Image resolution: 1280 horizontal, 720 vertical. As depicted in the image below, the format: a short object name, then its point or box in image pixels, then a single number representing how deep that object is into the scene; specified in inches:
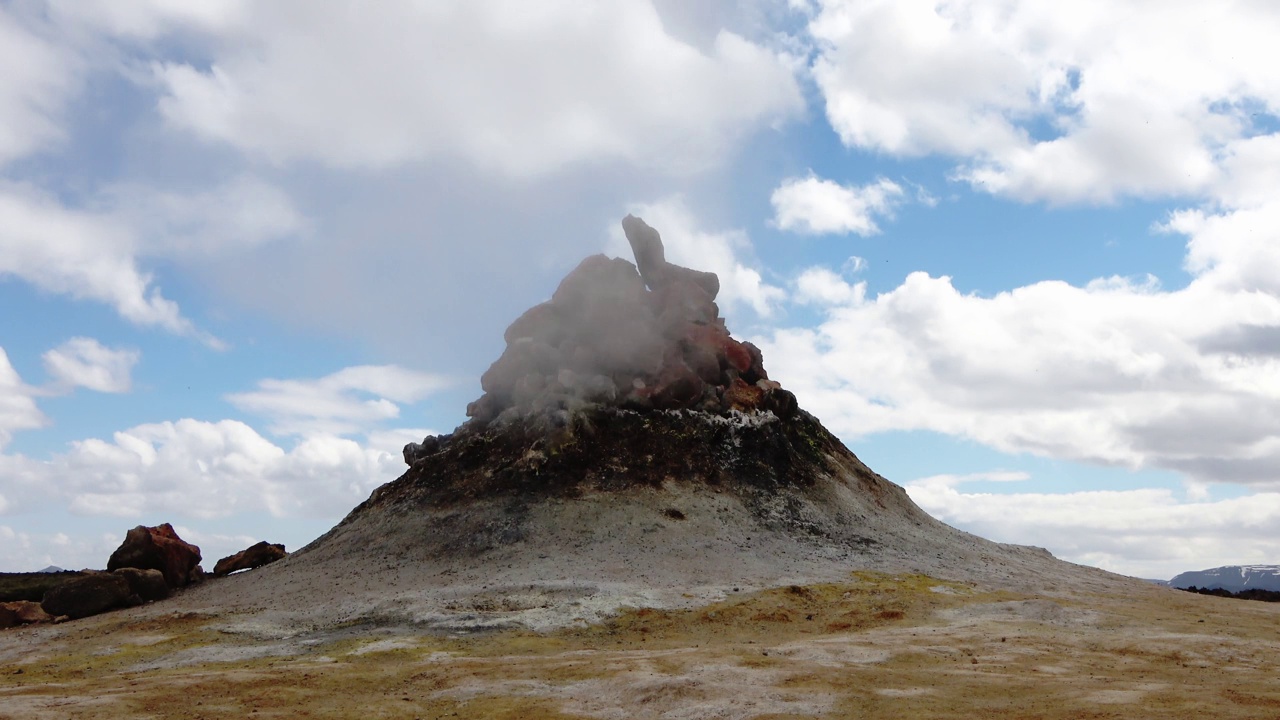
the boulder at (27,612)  1509.6
